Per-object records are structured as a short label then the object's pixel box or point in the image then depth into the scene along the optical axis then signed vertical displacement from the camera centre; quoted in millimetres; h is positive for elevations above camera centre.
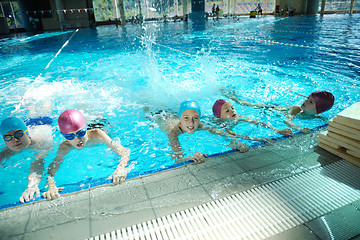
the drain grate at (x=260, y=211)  1900 -1592
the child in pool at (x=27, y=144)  2631 -1549
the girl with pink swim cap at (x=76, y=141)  2557 -1507
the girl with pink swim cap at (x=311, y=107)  4027 -1452
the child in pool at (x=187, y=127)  3566 -1526
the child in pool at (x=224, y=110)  3904 -1349
